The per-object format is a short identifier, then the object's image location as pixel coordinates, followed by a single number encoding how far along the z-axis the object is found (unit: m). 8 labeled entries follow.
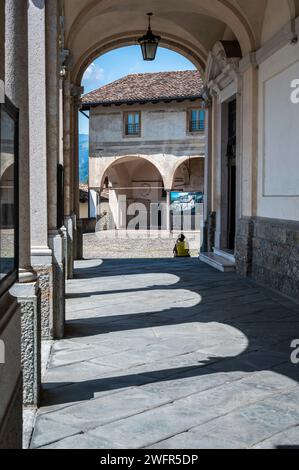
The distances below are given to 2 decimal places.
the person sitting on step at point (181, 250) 17.19
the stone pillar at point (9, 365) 2.45
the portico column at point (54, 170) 6.22
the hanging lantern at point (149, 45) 11.55
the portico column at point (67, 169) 11.30
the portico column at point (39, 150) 5.85
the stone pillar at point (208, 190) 15.11
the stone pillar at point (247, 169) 11.15
